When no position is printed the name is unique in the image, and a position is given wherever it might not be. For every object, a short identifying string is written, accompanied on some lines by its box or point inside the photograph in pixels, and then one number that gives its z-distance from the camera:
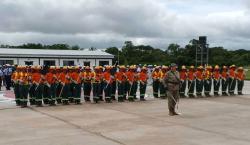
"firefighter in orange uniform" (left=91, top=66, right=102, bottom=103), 13.89
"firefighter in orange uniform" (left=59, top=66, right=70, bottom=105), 13.43
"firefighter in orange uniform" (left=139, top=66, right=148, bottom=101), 14.75
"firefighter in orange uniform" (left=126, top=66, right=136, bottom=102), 14.55
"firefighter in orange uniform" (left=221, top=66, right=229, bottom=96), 16.34
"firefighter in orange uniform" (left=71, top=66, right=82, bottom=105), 13.57
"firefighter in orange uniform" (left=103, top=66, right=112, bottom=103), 14.04
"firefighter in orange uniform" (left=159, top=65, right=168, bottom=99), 15.37
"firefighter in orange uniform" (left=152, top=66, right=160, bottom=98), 15.45
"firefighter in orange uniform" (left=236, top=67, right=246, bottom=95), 16.52
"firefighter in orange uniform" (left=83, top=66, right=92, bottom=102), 13.84
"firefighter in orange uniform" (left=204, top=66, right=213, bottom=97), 16.07
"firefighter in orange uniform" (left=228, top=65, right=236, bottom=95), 16.48
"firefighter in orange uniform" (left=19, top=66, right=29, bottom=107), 12.87
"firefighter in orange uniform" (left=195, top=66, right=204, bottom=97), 15.85
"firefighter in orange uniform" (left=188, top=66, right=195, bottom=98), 15.72
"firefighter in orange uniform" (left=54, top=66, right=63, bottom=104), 13.36
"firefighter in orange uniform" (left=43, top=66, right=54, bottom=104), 13.18
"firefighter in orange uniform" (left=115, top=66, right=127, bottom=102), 14.30
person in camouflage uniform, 11.06
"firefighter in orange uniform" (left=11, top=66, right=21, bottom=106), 12.95
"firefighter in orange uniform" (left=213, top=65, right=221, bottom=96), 16.20
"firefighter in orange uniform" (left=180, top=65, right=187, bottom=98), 15.54
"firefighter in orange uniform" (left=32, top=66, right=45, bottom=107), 12.98
